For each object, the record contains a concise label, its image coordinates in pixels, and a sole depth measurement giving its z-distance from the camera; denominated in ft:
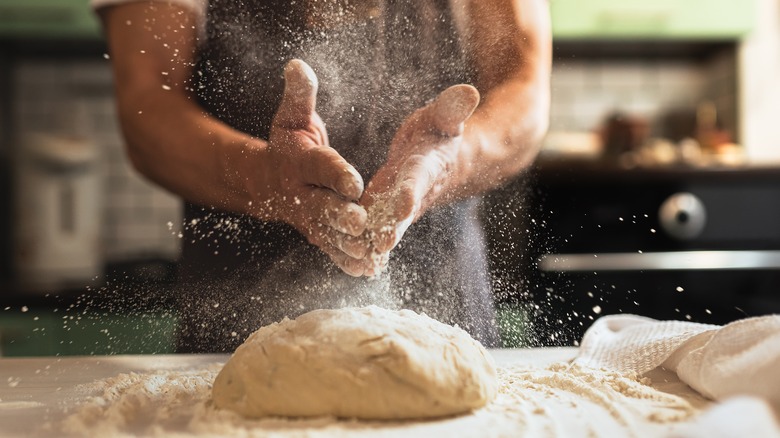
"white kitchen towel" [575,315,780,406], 2.25
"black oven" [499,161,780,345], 5.79
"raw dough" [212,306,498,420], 2.21
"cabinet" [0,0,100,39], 6.36
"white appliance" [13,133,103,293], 6.39
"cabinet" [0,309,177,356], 3.22
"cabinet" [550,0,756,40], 6.93
